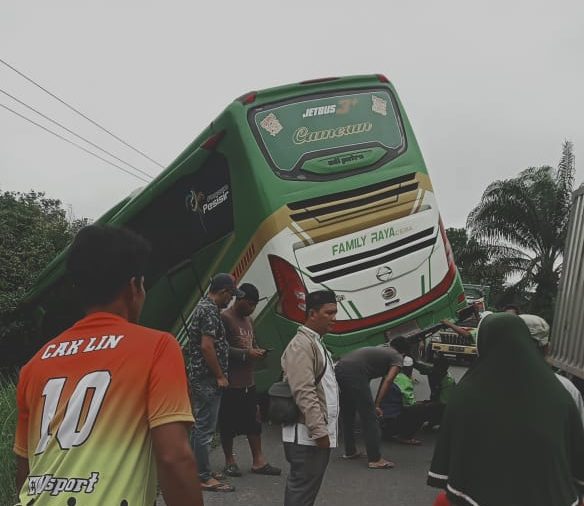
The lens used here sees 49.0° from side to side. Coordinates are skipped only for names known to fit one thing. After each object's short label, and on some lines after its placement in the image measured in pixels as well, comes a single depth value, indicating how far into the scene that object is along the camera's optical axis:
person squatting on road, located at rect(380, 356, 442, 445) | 6.75
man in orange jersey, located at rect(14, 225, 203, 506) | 1.72
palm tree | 20.30
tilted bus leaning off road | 6.61
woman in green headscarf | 2.31
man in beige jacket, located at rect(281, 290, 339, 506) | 3.50
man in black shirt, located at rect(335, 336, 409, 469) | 5.87
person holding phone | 5.57
